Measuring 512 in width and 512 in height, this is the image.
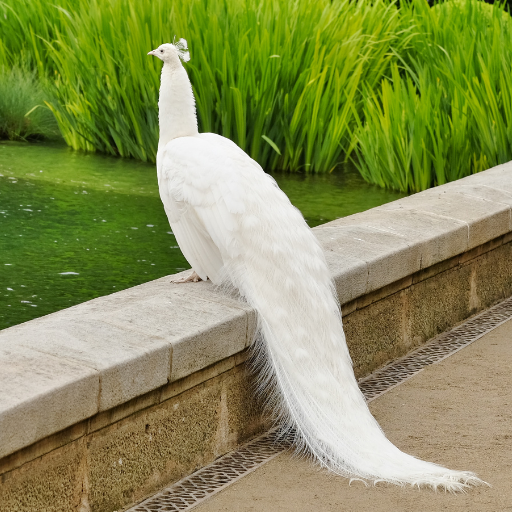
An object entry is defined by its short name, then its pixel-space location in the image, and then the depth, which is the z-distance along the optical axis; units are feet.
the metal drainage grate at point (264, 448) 17.42
